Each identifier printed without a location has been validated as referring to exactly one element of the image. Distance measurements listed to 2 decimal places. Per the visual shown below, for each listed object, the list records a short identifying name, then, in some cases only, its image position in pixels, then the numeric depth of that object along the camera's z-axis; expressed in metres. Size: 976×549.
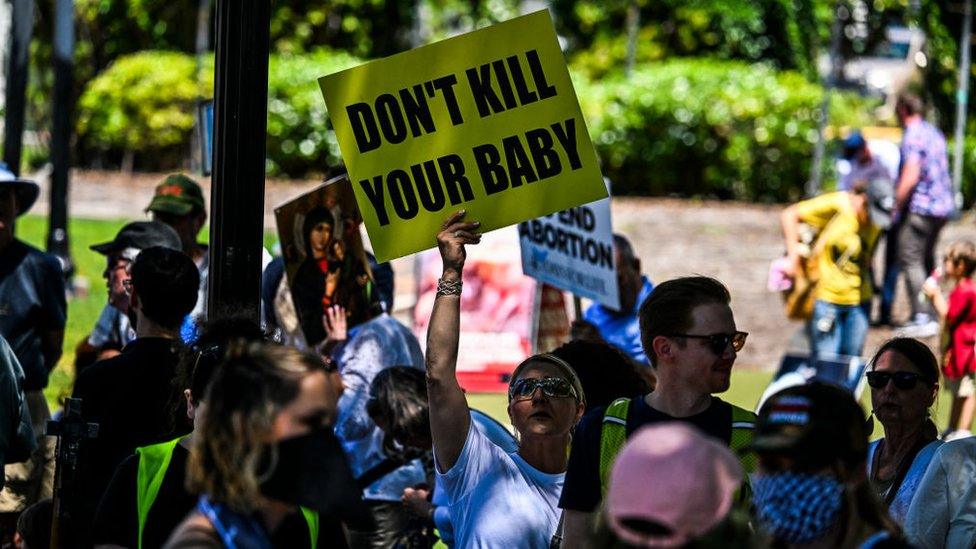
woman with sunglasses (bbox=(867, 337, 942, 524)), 9.45
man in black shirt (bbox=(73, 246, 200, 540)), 9.30
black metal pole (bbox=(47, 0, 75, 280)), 25.37
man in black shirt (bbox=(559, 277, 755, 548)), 7.90
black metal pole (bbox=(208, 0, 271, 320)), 8.98
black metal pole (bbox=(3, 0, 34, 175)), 22.79
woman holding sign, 8.49
